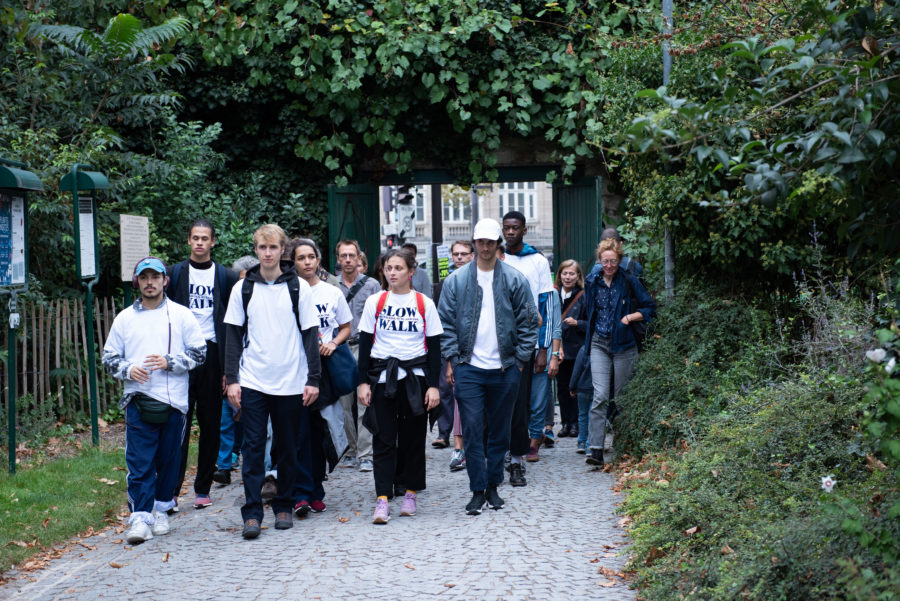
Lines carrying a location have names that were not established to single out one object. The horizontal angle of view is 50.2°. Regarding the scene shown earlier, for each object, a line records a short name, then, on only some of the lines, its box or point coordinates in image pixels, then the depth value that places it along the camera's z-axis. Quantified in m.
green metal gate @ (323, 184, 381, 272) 14.71
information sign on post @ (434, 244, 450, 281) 20.70
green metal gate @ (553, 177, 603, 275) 14.55
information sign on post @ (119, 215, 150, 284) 10.05
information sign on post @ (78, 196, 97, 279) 9.72
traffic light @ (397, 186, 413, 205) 19.34
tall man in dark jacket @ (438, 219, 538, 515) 7.34
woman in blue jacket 8.97
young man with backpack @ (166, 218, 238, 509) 7.68
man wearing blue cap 6.70
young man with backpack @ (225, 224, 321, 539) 6.85
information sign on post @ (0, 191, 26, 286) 8.65
